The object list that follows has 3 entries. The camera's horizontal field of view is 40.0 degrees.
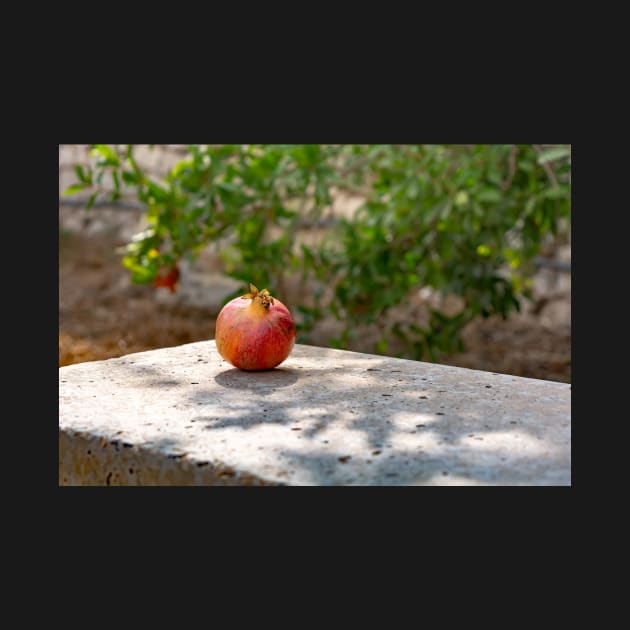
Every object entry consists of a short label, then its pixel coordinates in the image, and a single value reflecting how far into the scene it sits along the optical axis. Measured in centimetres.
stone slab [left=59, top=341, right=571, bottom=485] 169
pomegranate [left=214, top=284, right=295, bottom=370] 233
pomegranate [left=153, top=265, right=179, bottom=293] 404
